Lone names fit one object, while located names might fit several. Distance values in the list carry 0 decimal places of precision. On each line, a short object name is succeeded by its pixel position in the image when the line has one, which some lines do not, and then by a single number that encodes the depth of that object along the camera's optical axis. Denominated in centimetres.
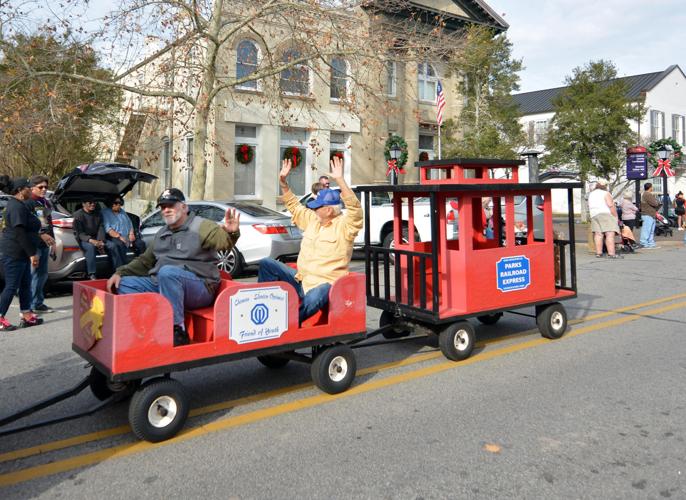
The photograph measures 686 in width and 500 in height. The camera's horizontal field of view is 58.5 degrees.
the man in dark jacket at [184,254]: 462
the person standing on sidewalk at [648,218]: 1718
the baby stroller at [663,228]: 2429
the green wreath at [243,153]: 2086
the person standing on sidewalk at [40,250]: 798
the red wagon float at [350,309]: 397
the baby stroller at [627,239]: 1602
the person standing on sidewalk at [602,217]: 1441
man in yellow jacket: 506
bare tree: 1413
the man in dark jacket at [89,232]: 970
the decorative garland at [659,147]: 2772
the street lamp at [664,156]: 2583
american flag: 1908
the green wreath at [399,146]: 2278
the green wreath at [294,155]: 2166
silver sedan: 1155
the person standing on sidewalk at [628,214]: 1683
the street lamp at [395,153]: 2245
